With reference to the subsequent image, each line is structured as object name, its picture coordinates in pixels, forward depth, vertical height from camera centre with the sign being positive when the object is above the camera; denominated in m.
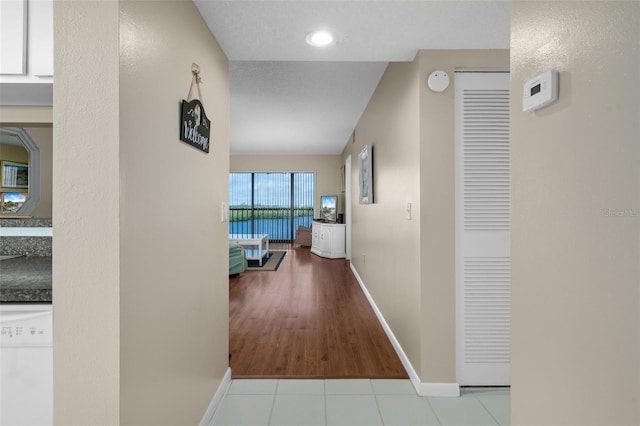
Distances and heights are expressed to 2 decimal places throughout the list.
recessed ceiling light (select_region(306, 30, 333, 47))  1.83 +1.03
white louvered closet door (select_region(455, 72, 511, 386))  2.07 -0.10
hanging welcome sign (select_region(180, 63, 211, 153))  1.40 +0.42
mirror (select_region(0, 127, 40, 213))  1.55 +0.19
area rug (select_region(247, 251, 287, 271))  5.63 -1.01
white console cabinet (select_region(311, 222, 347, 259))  6.84 -0.64
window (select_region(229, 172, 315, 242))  9.22 +0.20
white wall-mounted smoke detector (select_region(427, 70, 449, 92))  2.00 +0.83
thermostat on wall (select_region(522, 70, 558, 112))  0.99 +0.40
